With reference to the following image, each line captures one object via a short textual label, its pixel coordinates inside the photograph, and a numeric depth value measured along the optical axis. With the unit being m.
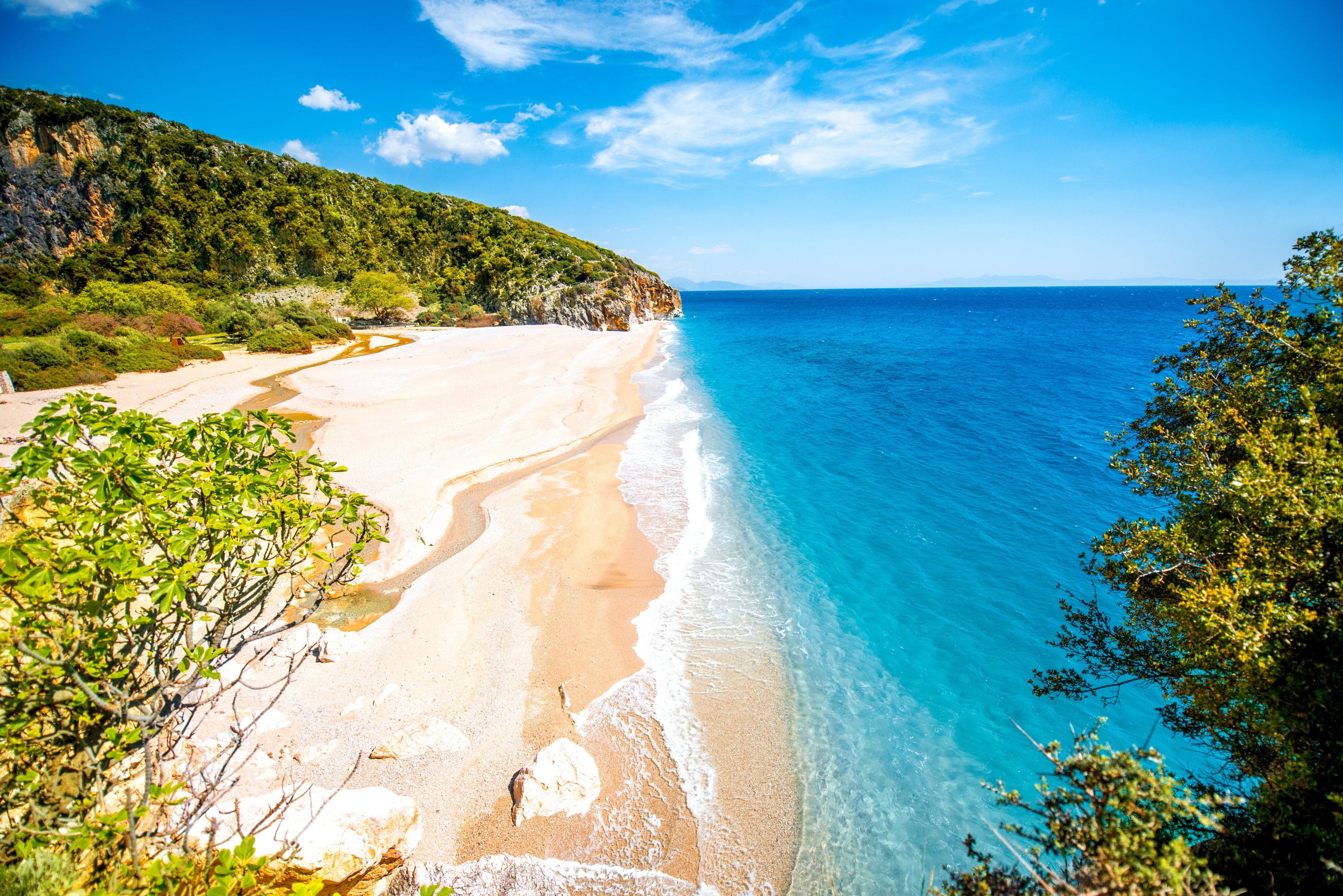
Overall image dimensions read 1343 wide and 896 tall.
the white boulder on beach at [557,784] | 7.23
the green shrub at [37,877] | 3.25
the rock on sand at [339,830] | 5.85
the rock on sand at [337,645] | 9.33
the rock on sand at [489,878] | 6.24
